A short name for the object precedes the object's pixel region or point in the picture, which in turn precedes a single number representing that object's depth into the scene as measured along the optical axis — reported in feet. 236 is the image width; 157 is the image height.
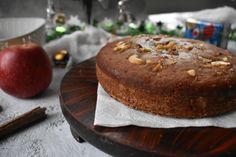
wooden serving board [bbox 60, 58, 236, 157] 1.46
